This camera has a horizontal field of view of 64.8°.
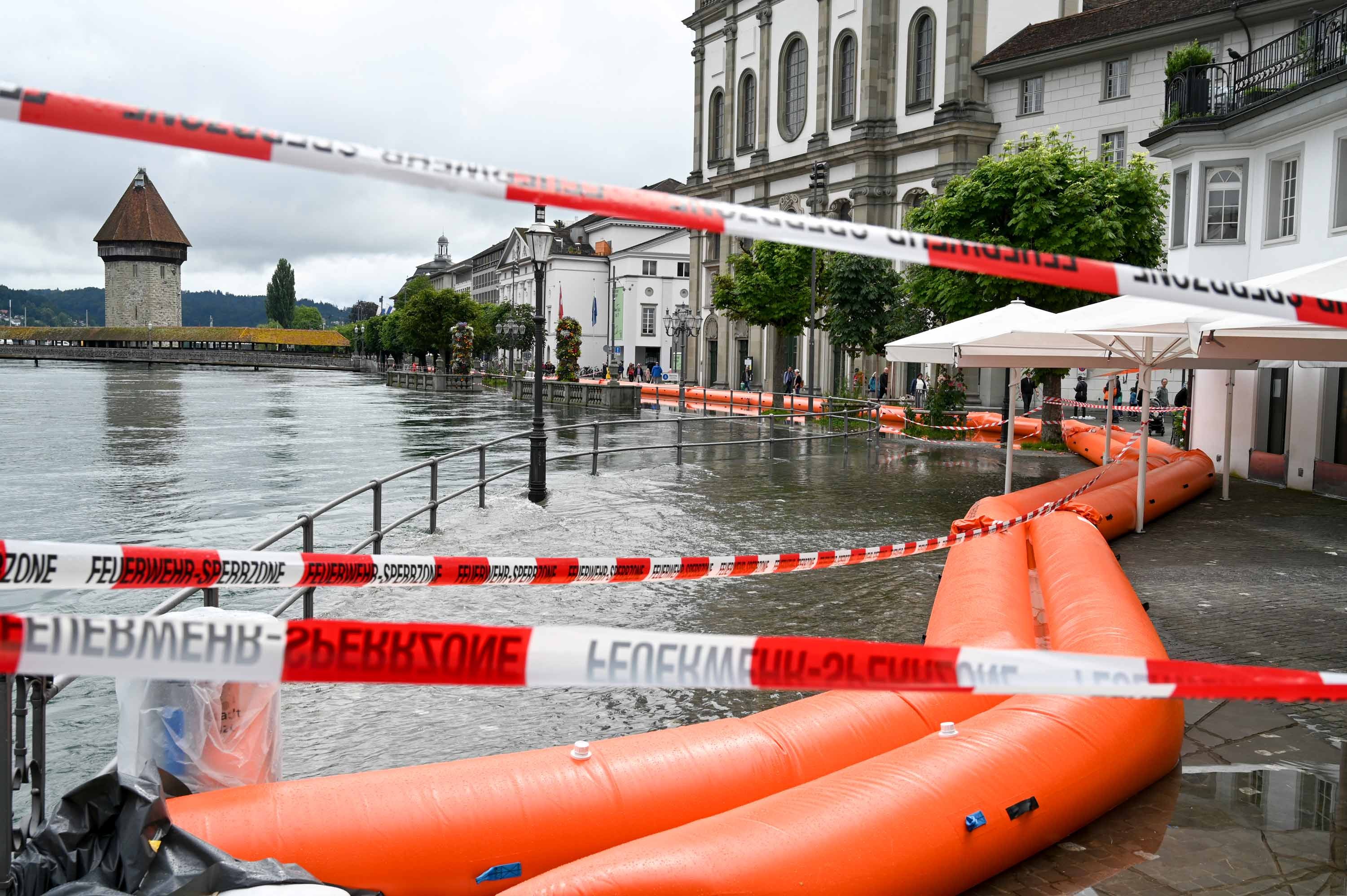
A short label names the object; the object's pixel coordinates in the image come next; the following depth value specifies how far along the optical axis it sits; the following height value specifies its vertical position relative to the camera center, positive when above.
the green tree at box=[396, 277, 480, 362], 91.12 +3.36
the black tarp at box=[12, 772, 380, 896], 3.36 -1.63
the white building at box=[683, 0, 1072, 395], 46.69 +13.08
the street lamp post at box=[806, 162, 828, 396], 32.97 +5.48
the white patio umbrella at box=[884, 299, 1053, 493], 14.49 +0.40
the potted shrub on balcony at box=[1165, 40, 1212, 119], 20.97 +5.62
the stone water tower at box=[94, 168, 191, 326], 129.50 +12.00
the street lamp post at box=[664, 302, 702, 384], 58.50 +2.09
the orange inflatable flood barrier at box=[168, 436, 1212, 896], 3.67 -1.69
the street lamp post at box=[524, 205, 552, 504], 15.61 -0.79
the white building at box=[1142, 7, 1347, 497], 16.92 +2.97
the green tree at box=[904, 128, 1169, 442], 27.31 +3.90
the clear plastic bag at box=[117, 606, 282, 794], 4.21 -1.51
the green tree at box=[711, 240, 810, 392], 43.47 +3.03
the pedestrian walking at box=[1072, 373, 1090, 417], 38.09 -1.06
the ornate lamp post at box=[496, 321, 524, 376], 89.56 +2.27
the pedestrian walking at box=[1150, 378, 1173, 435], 33.75 -1.17
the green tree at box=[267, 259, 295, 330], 183.50 +10.32
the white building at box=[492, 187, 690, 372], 93.88 +7.23
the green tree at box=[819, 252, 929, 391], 36.31 +2.00
